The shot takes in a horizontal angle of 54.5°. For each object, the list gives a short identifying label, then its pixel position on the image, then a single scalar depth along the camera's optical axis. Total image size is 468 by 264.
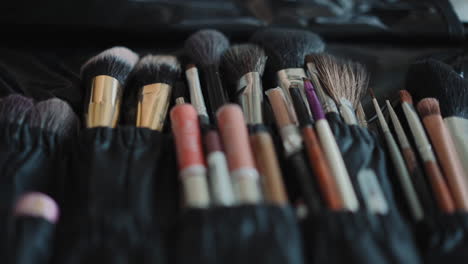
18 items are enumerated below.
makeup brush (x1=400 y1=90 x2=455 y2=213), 0.56
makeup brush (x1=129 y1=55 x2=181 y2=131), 0.66
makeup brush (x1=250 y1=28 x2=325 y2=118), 0.71
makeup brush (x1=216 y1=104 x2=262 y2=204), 0.52
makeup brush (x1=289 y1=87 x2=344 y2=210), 0.53
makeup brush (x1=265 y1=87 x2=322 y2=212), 0.54
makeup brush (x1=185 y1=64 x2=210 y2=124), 0.66
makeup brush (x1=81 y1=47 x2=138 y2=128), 0.64
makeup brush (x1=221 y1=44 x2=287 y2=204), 0.54
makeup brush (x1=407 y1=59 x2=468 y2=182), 0.65
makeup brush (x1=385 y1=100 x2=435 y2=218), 0.57
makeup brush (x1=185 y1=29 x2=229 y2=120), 0.68
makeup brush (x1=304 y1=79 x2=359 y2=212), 0.54
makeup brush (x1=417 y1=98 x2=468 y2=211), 0.56
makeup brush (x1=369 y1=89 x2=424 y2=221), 0.57
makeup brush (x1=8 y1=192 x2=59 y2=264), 0.50
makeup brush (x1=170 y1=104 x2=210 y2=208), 0.53
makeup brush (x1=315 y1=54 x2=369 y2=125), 0.66
